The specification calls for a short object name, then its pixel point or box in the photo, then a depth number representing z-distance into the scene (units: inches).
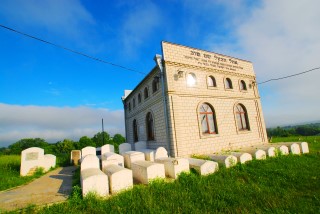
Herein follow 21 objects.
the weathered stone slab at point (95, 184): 209.2
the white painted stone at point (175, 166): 280.3
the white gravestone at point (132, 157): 351.3
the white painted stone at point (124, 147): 514.0
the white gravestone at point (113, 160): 323.6
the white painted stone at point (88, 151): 478.1
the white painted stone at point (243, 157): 333.4
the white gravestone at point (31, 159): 392.8
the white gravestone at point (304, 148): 431.5
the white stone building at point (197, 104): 422.3
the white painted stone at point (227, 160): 317.8
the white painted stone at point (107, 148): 514.0
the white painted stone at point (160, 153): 371.2
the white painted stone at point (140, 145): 517.4
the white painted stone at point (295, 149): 416.2
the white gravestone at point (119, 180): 228.4
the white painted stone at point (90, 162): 286.5
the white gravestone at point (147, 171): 256.0
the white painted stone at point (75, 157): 538.0
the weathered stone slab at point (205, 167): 285.1
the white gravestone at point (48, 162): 430.6
